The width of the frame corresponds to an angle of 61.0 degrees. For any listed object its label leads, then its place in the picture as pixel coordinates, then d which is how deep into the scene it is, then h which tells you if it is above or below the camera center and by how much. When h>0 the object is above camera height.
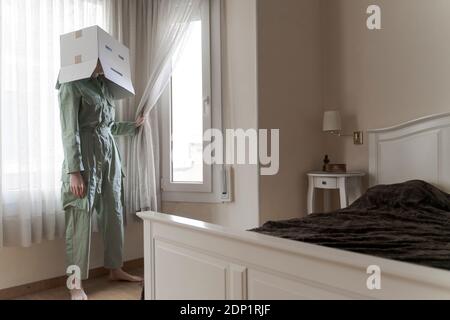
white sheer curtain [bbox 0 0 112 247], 2.40 +0.25
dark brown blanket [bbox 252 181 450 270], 1.33 -0.33
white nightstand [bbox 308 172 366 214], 2.80 -0.22
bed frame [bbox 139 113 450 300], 0.87 -0.32
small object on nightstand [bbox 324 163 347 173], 3.03 -0.10
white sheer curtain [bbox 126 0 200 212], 2.99 +0.53
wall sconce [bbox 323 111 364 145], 3.01 +0.24
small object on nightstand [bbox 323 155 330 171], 3.12 -0.06
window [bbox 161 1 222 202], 2.98 +0.36
